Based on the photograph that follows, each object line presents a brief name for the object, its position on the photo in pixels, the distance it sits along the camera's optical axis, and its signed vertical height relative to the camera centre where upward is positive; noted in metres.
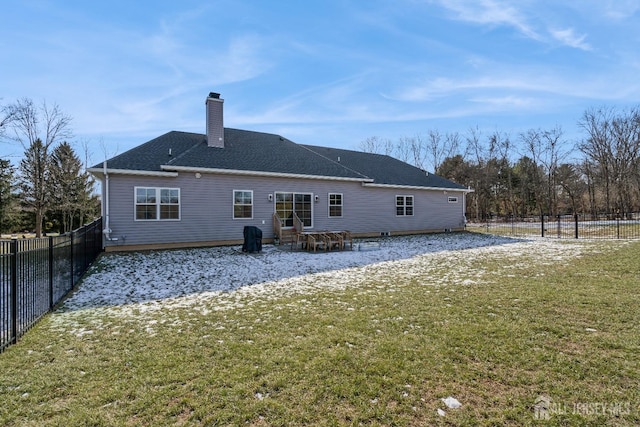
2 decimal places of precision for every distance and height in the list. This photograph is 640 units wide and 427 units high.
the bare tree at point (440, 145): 37.16 +7.97
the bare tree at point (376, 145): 37.72 +8.20
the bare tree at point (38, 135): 22.33 +5.95
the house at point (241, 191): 11.33 +0.96
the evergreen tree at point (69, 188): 25.06 +2.30
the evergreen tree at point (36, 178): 22.52 +2.85
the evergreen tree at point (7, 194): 22.92 +1.62
